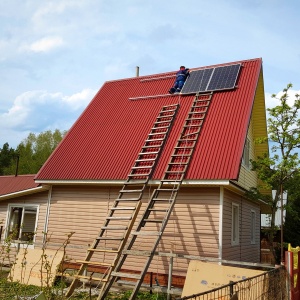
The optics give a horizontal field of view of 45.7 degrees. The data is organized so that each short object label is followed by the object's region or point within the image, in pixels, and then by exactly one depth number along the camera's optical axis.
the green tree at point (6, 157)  58.00
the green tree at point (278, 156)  12.39
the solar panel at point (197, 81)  14.34
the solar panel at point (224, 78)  13.82
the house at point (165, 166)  10.96
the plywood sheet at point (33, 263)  11.30
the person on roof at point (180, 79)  14.91
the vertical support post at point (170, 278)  9.53
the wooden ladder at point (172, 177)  9.80
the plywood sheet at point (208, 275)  8.73
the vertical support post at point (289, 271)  8.32
